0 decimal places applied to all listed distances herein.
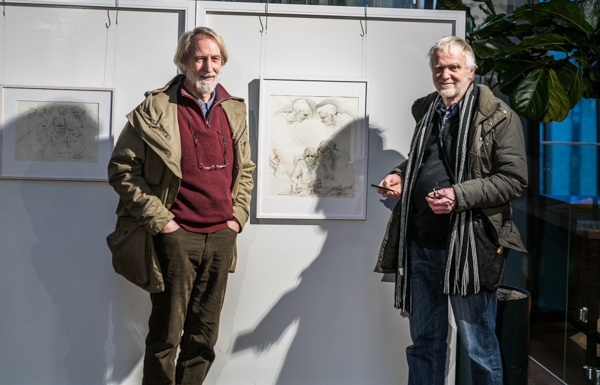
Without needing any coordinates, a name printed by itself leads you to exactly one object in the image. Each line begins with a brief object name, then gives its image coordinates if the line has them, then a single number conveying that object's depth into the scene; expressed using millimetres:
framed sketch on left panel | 3184
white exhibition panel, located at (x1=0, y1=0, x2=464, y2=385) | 3215
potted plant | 3338
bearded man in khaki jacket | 2691
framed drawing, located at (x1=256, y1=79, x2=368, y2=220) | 3273
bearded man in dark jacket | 2520
